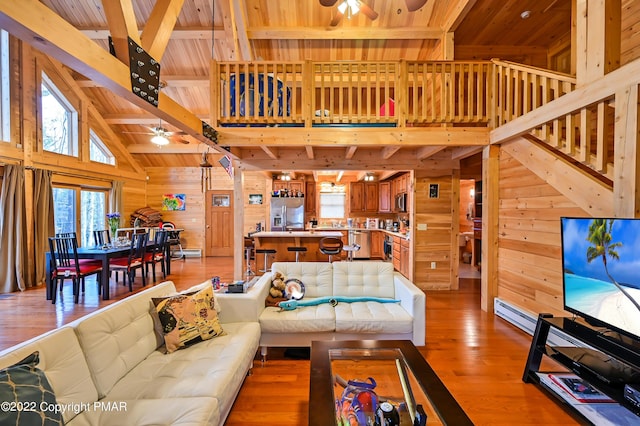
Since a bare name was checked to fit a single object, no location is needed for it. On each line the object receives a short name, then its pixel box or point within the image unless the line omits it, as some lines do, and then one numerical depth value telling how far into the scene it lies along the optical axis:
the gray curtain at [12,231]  4.90
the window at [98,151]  7.08
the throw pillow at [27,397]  1.00
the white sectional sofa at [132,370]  1.33
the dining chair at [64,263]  4.38
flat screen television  1.72
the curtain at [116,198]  7.56
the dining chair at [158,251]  5.68
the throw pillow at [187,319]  2.07
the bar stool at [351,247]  5.42
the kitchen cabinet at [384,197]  8.14
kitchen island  6.07
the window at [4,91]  4.93
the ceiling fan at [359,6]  3.14
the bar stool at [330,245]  5.19
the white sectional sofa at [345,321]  2.66
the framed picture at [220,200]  9.07
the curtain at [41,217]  5.34
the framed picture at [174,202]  8.96
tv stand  1.75
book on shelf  1.98
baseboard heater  2.80
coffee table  1.42
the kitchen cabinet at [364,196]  8.68
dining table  4.37
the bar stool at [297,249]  5.68
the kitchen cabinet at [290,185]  8.73
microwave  6.86
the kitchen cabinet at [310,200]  9.03
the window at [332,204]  9.38
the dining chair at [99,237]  5.69
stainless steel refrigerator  8.16
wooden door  8.94
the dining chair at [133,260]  4.97
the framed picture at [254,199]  8.96
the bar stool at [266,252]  5.75
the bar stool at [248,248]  6.19
